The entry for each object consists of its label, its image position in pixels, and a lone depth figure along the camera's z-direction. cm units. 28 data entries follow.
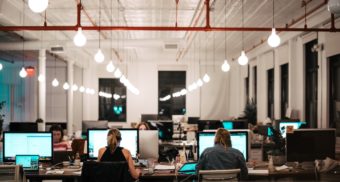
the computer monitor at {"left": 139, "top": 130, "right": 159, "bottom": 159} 601
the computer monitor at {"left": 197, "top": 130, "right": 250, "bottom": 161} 544
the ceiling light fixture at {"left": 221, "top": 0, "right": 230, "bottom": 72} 1008
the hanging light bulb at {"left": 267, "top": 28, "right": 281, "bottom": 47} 707
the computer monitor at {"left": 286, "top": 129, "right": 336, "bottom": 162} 528
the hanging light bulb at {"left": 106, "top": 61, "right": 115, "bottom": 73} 1102
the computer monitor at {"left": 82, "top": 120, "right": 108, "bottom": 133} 875
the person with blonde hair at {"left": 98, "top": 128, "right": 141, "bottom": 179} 464
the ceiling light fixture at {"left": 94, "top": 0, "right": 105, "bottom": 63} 877
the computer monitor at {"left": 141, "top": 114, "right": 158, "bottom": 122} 1488
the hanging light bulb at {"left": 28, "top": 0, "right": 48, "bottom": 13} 422
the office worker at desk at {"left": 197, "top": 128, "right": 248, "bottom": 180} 441
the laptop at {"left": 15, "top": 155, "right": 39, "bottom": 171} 522
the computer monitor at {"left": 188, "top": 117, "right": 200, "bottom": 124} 1715
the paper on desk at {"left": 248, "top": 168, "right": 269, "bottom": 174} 511
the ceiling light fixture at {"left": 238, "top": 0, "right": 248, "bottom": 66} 930
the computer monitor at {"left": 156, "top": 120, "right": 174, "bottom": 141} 923
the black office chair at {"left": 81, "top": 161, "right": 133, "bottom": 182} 389
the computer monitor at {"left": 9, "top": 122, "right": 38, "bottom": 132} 899
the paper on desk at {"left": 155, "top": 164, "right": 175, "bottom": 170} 540
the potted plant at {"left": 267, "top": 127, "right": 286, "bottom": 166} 570
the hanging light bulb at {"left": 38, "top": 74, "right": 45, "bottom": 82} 1289
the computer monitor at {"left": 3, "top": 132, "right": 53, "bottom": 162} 546
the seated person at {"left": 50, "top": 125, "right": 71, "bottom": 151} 678
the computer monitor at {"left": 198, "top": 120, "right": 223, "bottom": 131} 954
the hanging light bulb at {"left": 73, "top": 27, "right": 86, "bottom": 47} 664
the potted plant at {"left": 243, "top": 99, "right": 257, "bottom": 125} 1678
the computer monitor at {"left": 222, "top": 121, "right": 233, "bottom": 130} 951
